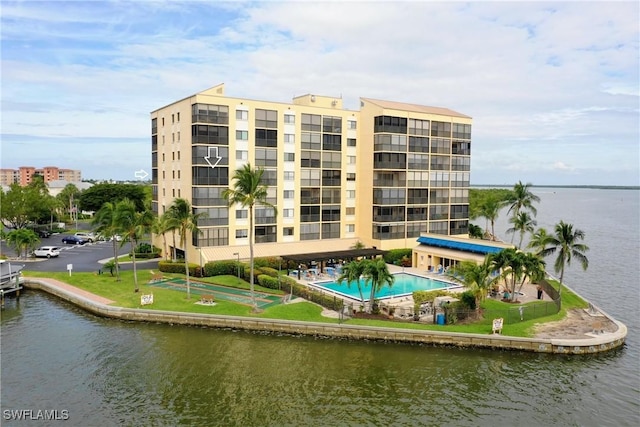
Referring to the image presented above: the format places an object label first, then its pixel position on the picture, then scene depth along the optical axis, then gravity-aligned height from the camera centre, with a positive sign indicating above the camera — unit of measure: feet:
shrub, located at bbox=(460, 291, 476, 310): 131.91 -30.66
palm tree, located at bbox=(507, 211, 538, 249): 206.59 -14.65
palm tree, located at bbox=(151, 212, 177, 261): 160.99 -14.26
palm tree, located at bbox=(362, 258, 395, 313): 130.52 -23.15
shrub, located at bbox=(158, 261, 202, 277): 182.39 -31.14
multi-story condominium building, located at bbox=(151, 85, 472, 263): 191.11 +8.17
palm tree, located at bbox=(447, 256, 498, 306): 127.65 -23.81
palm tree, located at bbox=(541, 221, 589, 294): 141.59 -15.46
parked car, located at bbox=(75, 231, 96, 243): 279.90 -29.94
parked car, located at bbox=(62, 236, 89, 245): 272.10 -30.84
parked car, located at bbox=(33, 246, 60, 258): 222.69 -30.78
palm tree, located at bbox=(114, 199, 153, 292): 160.76 -11.84
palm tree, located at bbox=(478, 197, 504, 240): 271.53 -12.29
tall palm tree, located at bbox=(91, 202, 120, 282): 168.04 -11.90
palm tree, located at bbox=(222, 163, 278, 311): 134.62 -0.48
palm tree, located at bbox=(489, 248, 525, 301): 137.28 -20.58
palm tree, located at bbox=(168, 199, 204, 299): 160.86 -10.27
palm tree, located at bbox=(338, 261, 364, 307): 132.77 -23.06
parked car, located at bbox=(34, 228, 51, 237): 296.30 -29.35
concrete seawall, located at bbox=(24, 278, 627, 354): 114.11 -36.28
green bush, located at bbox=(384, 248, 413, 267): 213.05 -30.36
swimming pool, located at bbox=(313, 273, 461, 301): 160.26 -34.90
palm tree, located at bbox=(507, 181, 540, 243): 226.58 -4.17
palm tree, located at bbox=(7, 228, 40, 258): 207.32 -23.19
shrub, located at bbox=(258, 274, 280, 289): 163.09 -32.01
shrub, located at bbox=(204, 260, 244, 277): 181.16 -30.43
